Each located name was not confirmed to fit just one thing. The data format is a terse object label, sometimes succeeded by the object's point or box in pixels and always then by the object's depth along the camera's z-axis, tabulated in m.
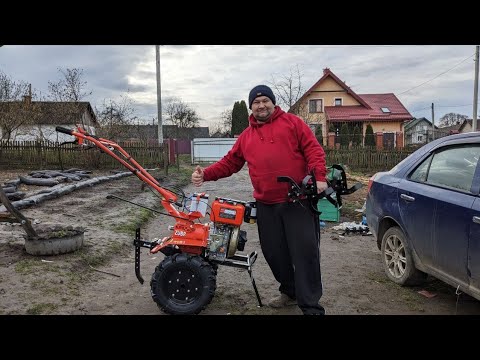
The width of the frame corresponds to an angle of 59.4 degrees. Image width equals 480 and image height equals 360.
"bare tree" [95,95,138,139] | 18.69
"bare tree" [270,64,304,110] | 27.59
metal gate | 27.88
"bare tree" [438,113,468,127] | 68.30
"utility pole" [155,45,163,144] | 22.74
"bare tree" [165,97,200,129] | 45.37
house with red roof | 36.22
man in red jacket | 3.51
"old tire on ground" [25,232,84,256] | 5.16
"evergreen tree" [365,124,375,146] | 26.61
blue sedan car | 3.42
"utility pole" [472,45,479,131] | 20.56
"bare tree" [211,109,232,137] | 47.35
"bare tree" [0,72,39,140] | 21.14
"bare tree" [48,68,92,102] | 19.67
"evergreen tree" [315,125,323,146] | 33.44
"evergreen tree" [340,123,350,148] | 24.57
